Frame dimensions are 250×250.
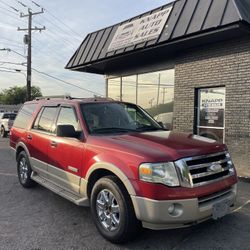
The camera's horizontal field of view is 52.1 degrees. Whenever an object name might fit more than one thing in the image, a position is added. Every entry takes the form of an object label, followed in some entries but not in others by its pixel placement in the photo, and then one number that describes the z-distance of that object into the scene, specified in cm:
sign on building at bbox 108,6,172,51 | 730
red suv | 293
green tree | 6897
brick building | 634
